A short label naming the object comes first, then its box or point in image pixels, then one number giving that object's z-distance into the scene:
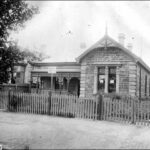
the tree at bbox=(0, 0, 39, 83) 8.45
